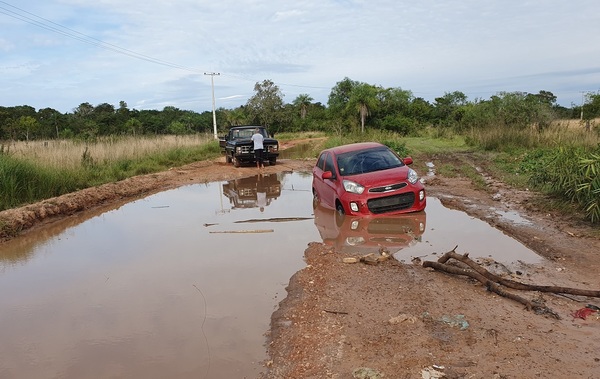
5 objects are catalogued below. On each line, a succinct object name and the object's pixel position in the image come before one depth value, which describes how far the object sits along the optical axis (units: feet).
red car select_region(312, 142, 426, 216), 29.84
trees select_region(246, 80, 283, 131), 210.18
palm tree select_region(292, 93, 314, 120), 254.68
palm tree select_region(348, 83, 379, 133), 175.52
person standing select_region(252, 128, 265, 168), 69.72
